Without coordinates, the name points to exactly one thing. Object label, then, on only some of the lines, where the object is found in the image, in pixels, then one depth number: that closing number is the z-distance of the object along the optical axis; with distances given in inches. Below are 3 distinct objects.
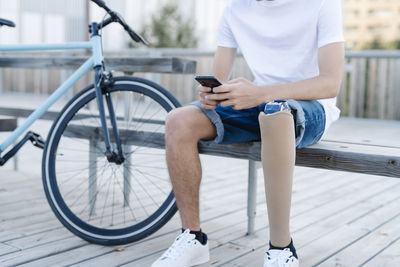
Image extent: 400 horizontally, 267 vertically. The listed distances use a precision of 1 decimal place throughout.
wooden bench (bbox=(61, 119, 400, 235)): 68.5
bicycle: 82.0
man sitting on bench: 64.1
